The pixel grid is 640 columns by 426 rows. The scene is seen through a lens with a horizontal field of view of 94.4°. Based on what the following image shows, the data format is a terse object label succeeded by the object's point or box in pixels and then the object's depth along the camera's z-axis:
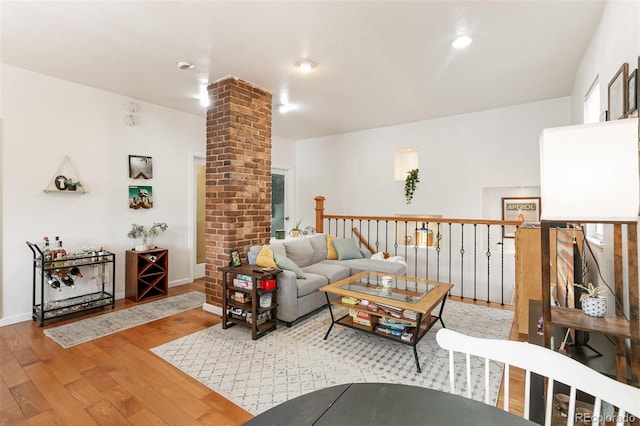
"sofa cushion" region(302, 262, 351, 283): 3.62
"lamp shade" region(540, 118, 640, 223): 0.99
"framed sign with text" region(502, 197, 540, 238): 4.44
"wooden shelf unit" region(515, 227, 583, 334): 2.67
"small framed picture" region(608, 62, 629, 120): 1.62
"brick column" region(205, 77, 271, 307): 3.27
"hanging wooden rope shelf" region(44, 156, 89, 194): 3.35
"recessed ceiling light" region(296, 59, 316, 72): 2.92
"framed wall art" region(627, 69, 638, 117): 1.46
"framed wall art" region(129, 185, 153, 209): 4.05
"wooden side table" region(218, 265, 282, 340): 2.80
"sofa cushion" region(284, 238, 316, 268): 3.81
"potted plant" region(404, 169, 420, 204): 5.18
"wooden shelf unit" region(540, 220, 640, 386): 1.09
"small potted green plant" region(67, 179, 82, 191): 3.43
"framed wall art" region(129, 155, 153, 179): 4.04
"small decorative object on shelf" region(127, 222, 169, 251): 3.96
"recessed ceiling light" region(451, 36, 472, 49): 2.52
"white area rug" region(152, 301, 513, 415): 2.03
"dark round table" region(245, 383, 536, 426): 0.77
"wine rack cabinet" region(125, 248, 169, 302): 3.82
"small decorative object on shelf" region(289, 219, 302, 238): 4.52
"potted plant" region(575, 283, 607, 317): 1.26
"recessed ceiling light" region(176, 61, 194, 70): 2.94
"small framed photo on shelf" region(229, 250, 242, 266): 3.13
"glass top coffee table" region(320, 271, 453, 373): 2.39
